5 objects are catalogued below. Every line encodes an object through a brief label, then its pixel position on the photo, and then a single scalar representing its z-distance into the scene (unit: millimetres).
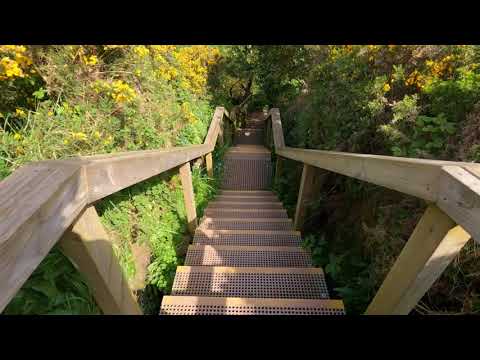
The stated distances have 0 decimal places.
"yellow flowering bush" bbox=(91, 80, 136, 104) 2359
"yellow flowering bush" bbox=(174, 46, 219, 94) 5328
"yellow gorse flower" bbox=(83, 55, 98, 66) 2311
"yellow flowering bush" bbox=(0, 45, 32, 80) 1765
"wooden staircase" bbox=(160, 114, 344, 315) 1766
